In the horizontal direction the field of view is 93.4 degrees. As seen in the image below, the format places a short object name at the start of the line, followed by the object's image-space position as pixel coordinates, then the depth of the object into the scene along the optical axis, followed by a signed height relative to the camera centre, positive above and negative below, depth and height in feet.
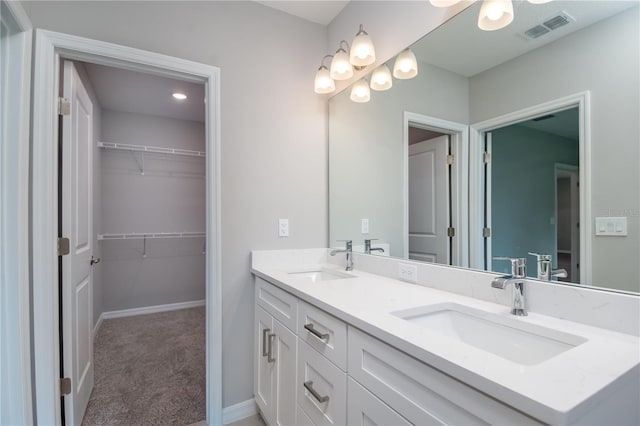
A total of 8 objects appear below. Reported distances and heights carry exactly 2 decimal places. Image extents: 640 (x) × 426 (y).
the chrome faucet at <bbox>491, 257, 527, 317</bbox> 3.08 -0.73
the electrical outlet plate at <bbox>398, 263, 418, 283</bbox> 4.75 -0.98
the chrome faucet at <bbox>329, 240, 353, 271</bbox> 6.14 -0.84
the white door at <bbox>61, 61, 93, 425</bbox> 5.14 -0.71
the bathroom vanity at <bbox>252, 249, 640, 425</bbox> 1.87 -1.15
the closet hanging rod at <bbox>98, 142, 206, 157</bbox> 11.27 +2.55
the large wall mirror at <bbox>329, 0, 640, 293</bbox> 2.85 +0.81
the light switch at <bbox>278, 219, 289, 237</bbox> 6.51 -0.33
